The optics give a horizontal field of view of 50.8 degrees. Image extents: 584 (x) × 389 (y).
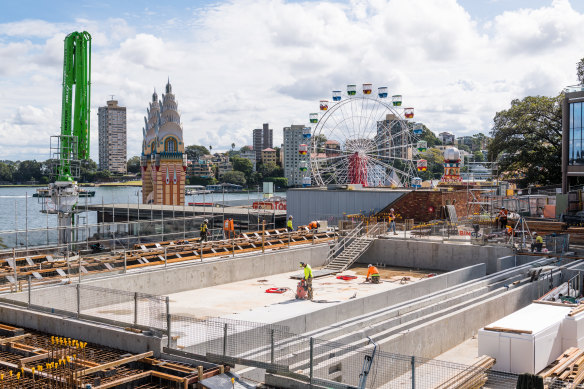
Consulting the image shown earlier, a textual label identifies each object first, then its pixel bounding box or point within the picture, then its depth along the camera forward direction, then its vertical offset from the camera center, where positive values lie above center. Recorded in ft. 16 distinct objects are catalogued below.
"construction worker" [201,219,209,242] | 111.05 -8.72
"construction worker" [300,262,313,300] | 76.89 -11.80
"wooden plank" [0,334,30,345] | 47.75 -12.25
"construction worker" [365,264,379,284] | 96.22 -14.08
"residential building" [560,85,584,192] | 159.02 +13.78
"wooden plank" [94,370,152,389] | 37.72 -12.45
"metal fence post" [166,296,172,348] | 43.32 -9.93
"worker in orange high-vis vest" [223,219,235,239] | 123.13 -8.57
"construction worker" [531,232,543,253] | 99.35 -9.41
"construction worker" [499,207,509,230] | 117.60 -6.38
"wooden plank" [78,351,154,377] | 39.63 -12.07
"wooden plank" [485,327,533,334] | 50.72 -11.96
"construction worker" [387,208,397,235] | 124.77 -7.31
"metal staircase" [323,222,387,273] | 109.91 -11.46
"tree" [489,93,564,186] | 186.91 +14.87
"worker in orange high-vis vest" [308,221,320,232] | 123.44 -8.36
